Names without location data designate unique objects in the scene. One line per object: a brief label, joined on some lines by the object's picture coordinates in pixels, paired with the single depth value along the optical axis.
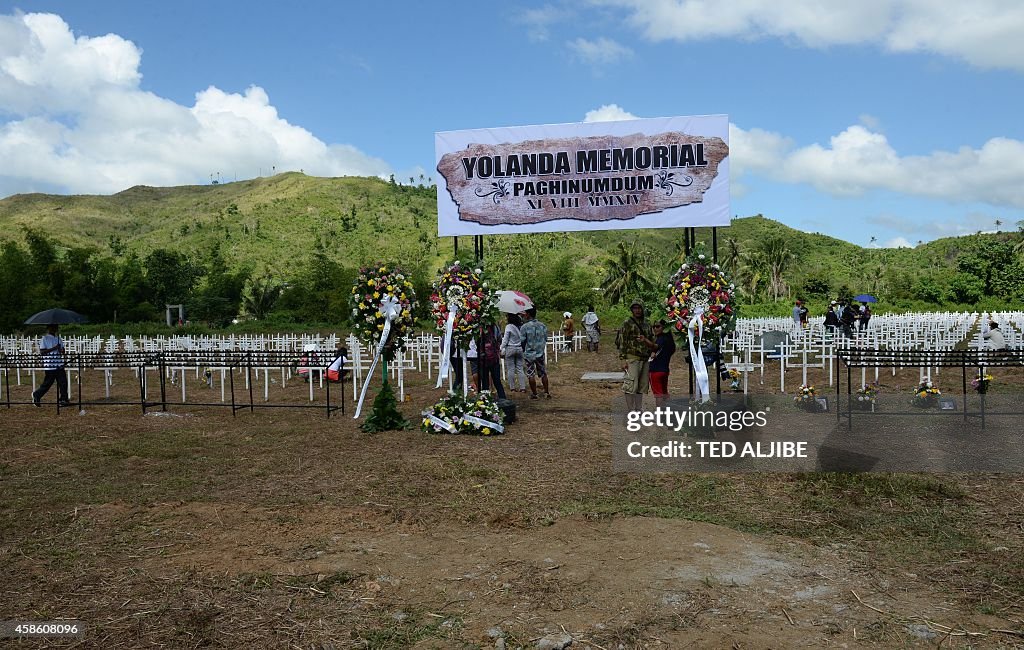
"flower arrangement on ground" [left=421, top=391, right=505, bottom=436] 10.45
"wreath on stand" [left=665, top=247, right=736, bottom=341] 10.30
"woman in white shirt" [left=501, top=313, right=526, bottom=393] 13.42
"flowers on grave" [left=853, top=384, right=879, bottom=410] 11.58
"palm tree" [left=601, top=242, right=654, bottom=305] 43.56
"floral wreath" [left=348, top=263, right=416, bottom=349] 11.31
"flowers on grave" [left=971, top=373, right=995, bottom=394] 10.96
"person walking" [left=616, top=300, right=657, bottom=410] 10.12
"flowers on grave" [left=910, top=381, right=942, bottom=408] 11.38
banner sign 11.74
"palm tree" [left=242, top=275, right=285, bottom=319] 44.88
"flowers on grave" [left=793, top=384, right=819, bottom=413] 11.82
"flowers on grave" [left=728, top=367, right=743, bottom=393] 13.27
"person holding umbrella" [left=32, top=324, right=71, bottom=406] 13.60
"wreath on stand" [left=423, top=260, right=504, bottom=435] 11.34
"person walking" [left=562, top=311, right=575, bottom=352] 24.67
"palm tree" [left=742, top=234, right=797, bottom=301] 60.06
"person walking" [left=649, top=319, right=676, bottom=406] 10.15
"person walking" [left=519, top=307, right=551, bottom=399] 13.81
